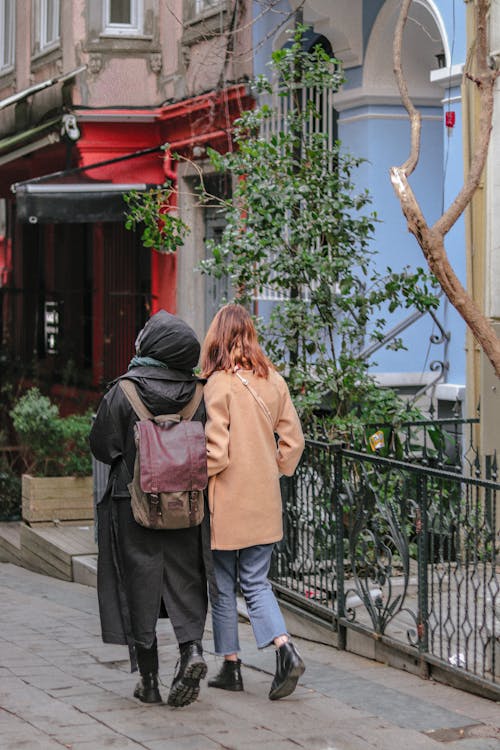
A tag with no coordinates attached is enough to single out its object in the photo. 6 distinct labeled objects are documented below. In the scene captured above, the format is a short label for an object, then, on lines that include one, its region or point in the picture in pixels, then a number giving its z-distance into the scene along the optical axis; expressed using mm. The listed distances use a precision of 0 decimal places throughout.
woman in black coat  9190
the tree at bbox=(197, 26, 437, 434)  13373
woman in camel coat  9487
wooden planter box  18053
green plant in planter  18429
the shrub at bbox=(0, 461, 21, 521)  19920
